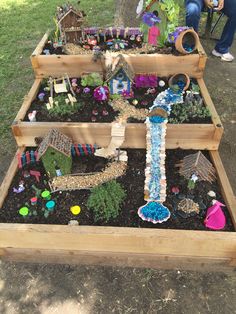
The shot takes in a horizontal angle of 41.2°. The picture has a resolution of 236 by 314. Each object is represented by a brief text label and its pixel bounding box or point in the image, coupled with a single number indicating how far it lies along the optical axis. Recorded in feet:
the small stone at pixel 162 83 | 11.93
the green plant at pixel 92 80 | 11.87
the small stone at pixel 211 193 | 8.81
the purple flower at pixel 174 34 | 12.54
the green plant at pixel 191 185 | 8.89
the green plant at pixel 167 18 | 11.45
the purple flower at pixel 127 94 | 11.27
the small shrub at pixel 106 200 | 8.27
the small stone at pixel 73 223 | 8.04
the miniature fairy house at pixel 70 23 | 12.32
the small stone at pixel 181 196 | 8.69
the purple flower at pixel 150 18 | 11.98
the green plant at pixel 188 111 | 10.36
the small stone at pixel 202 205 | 8.42
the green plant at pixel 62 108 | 10.80
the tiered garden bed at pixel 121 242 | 7.54
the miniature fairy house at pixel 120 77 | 10.26
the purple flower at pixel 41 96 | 11.53
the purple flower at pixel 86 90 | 11.73
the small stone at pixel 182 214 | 8.21
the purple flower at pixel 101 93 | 11.14
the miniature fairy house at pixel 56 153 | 8.52
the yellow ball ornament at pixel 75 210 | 8.41
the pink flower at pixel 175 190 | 8.87
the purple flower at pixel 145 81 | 11.77
